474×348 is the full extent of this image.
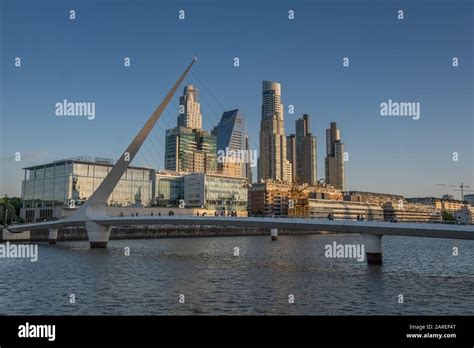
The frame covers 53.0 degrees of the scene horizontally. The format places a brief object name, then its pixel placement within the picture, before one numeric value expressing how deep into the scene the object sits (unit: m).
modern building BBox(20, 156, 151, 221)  105.62
